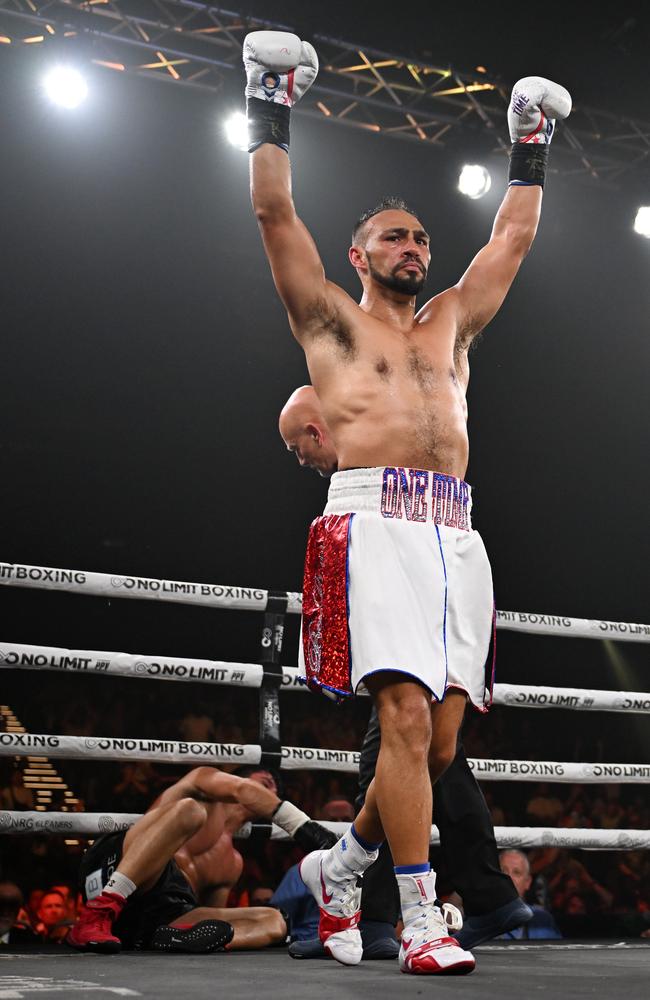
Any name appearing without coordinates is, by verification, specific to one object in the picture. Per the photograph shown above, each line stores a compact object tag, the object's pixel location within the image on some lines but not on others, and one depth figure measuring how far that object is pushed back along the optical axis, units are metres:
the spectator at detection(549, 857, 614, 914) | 5.30
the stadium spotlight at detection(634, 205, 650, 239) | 6.41
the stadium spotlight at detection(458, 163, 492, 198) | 6.12
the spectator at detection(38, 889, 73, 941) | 4.50
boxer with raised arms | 2.07
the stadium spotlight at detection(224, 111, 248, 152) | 5.61
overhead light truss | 5.07
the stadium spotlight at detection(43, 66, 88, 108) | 5.18
